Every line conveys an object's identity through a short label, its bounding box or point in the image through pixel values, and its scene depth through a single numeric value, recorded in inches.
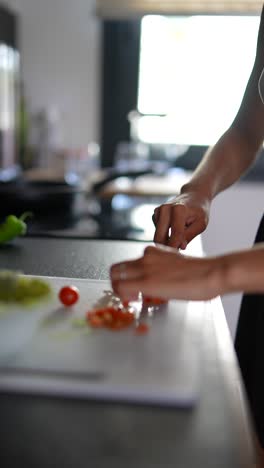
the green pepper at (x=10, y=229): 43.7
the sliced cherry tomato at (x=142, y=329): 24.5
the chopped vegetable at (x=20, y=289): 20.9
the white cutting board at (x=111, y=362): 19.1
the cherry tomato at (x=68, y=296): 27.7
